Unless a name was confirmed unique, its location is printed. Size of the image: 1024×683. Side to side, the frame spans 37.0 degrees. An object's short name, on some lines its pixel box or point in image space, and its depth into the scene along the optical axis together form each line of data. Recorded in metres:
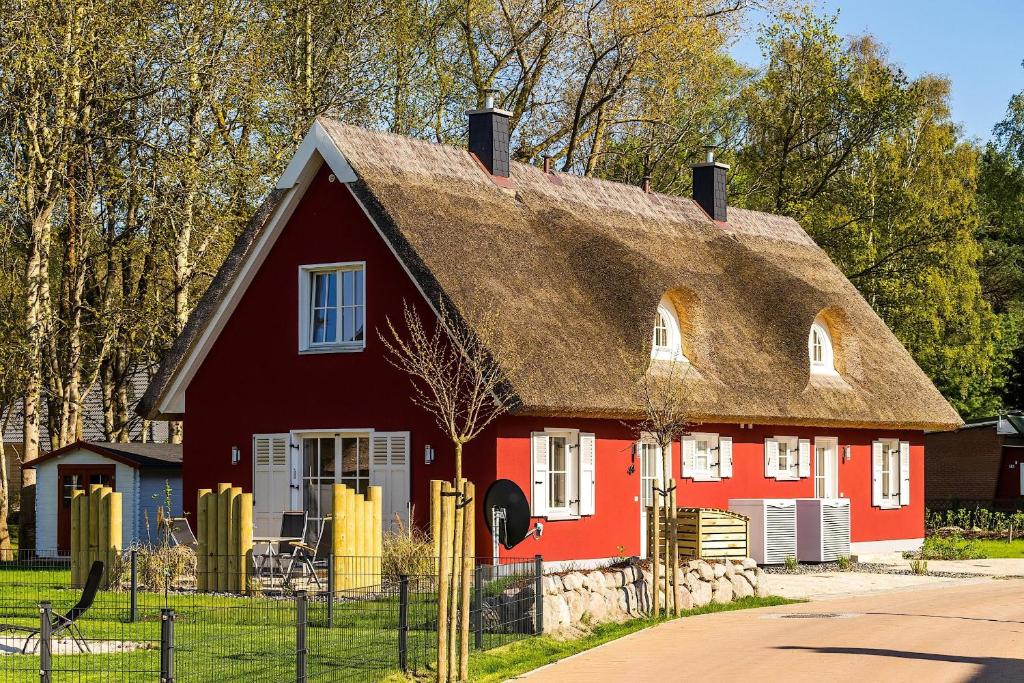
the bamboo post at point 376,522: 19.88
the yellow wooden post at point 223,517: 20.34
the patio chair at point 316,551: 20.33
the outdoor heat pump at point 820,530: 26.78
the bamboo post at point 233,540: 19.97
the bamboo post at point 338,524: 19.39
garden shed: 27.30
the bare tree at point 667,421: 18.67
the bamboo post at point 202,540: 20.09
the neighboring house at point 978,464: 40.97
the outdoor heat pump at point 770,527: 26.14
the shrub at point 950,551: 29.41
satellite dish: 21.62
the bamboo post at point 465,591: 13.29
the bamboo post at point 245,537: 19.94
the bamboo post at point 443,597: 12.98
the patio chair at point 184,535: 21.48
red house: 22.98
